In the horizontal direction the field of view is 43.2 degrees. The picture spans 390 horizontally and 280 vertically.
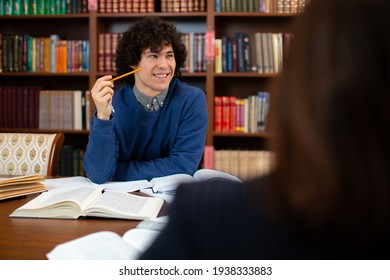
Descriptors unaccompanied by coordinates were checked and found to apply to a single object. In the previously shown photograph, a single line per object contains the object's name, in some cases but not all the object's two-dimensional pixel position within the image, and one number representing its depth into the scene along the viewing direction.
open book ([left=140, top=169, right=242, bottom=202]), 1.41
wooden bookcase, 2.97
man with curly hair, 1.69
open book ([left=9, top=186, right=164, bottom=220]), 1.17
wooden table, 0.95
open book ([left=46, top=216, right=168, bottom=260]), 0.87
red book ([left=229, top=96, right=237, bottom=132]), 3.00
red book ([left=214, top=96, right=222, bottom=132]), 3.00
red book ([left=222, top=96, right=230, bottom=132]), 3.00
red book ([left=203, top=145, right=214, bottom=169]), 2.94
